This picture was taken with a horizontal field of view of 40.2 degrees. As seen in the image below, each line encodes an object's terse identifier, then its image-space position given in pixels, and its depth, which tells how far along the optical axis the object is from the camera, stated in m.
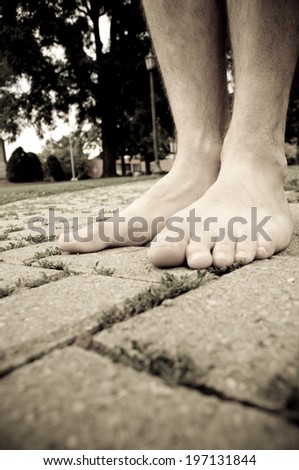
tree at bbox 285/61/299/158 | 18.28
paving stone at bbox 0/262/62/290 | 0.31
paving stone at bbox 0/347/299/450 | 0.12
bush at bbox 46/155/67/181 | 20.04
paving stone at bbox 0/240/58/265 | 0.42
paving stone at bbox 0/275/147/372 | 0.19
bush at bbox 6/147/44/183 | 16.70
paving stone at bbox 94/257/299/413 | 0.15
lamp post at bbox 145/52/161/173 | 10.55
